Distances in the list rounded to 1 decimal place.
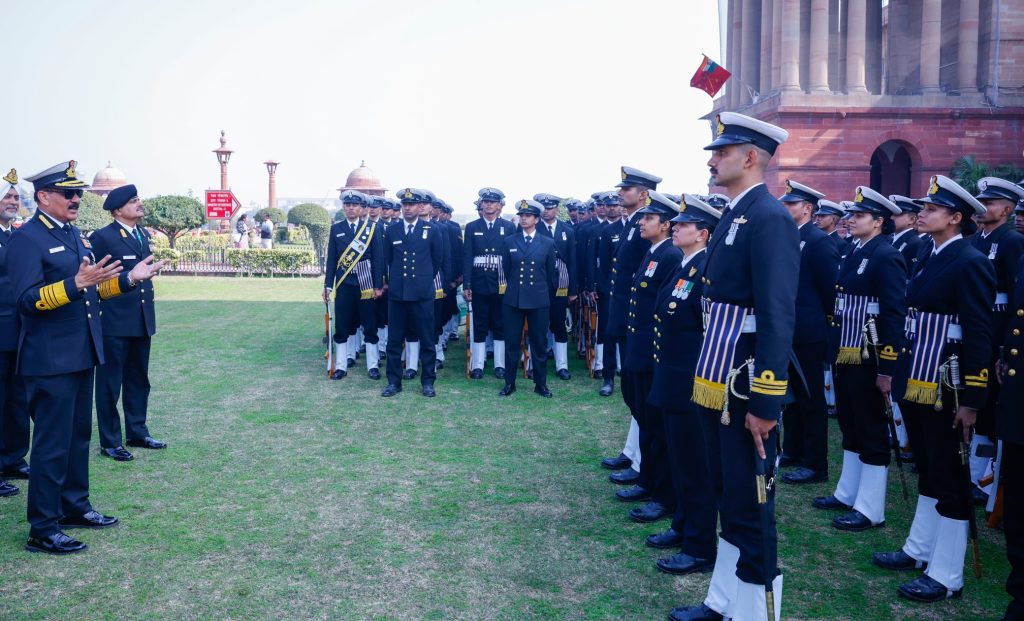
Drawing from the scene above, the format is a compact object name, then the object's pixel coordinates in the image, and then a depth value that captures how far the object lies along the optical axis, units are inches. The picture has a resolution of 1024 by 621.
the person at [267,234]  1358.3
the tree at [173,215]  1226.0
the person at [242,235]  1278.3
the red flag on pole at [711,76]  764.0
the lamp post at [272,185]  2056.1
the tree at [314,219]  1323.8
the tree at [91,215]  1264.4
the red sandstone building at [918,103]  871.1
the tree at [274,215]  1889.3
